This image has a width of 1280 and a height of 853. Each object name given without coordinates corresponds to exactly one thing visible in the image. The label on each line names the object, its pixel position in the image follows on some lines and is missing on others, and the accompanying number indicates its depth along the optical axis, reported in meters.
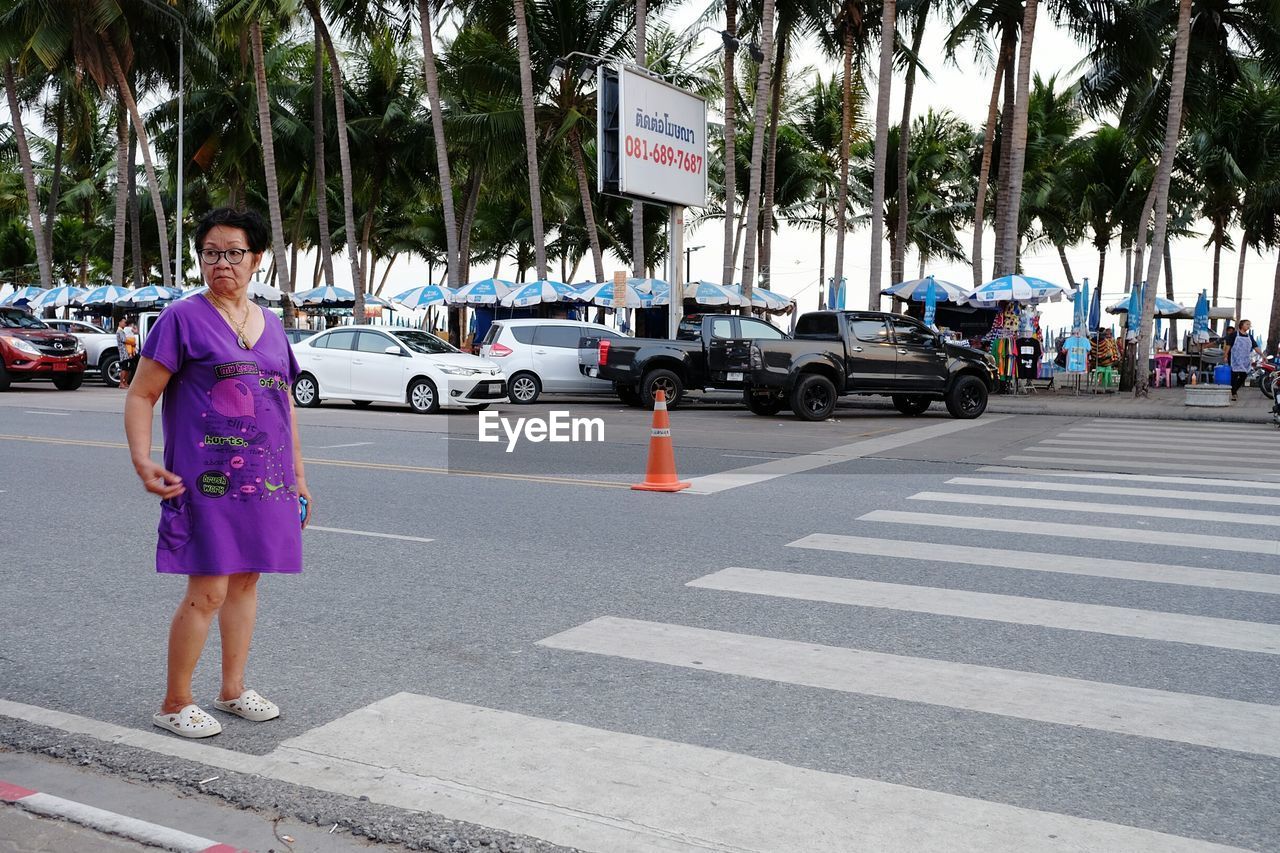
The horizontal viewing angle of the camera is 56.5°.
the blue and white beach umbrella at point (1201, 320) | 32.62
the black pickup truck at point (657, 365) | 23.25
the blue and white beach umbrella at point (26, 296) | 41.34
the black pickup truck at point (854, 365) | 20.25
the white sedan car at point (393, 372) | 21.19
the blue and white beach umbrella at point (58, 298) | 40.06
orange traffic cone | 11.00
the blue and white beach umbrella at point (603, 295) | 30.88
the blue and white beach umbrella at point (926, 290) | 30.39
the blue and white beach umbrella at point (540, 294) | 32.09
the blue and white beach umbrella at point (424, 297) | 36.81
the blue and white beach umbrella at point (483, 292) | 33.03
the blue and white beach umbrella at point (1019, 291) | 27.28
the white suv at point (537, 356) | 23.91
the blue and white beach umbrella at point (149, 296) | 37.75
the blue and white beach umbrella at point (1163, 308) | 38.81
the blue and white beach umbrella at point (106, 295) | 38.29
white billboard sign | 26.86
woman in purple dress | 4.27
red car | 26.56
